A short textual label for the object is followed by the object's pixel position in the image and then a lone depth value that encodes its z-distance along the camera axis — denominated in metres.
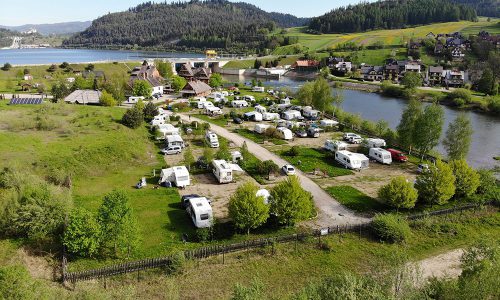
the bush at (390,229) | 22.30
